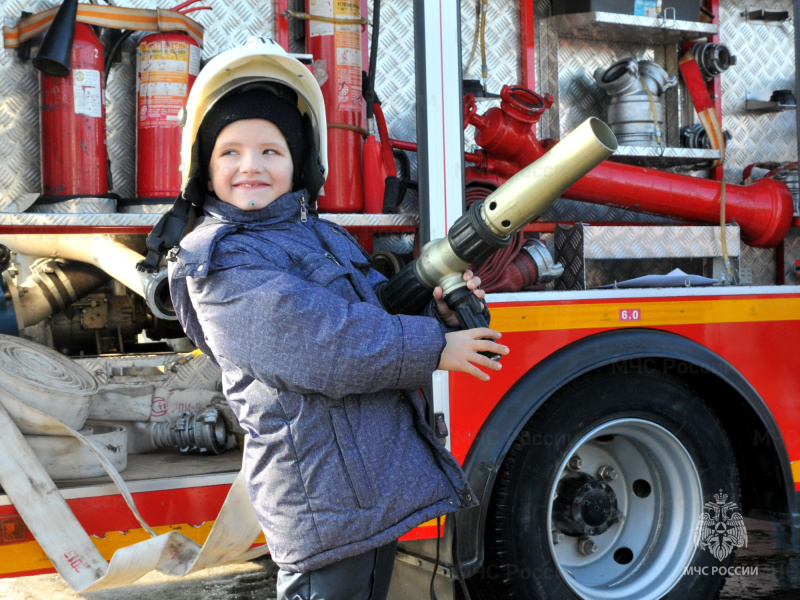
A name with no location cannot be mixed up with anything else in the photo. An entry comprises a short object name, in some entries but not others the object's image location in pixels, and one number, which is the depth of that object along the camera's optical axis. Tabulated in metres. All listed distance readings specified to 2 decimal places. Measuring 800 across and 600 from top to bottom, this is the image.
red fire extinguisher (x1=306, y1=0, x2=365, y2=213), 2.73
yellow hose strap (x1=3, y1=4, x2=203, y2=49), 2.48
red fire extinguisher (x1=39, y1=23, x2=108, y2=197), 2.46
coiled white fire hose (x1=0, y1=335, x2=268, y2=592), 2.13
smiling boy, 1.42
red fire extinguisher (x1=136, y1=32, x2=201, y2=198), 2.53
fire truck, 2.36
